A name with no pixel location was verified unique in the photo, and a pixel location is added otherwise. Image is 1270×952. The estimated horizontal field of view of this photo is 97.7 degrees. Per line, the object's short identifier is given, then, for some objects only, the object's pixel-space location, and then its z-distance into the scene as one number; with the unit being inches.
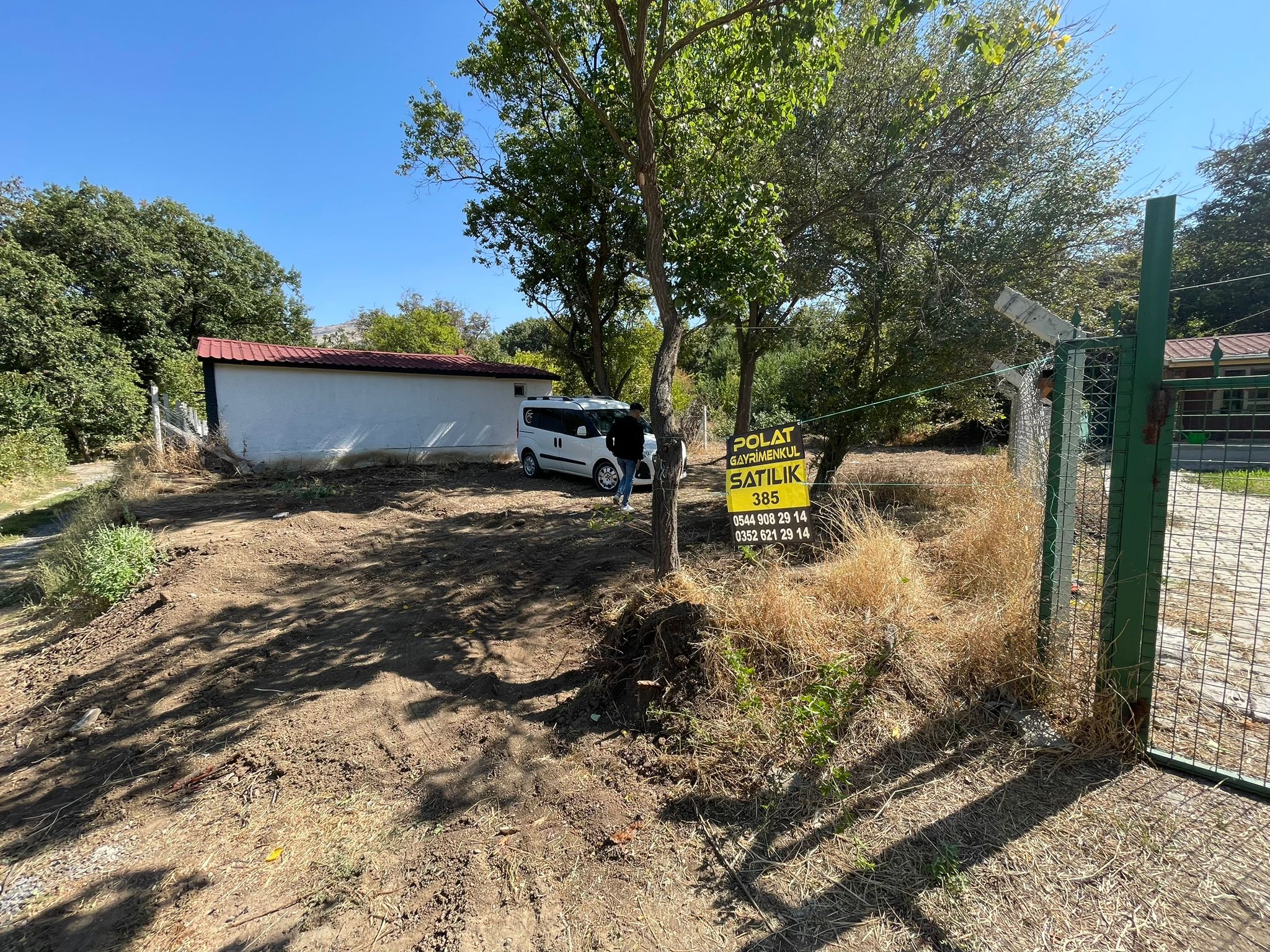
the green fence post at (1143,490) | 97.2
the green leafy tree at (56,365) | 697.6
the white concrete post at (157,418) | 529.7
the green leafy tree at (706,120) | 163.9
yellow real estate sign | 142.6
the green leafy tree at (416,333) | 1140.5
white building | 536.1
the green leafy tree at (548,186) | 470.3
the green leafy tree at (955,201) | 270.2
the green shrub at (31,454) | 557.5
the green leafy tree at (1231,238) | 933.8
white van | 445.1
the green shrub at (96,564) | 225.6
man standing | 347.6
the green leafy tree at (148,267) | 904.9
